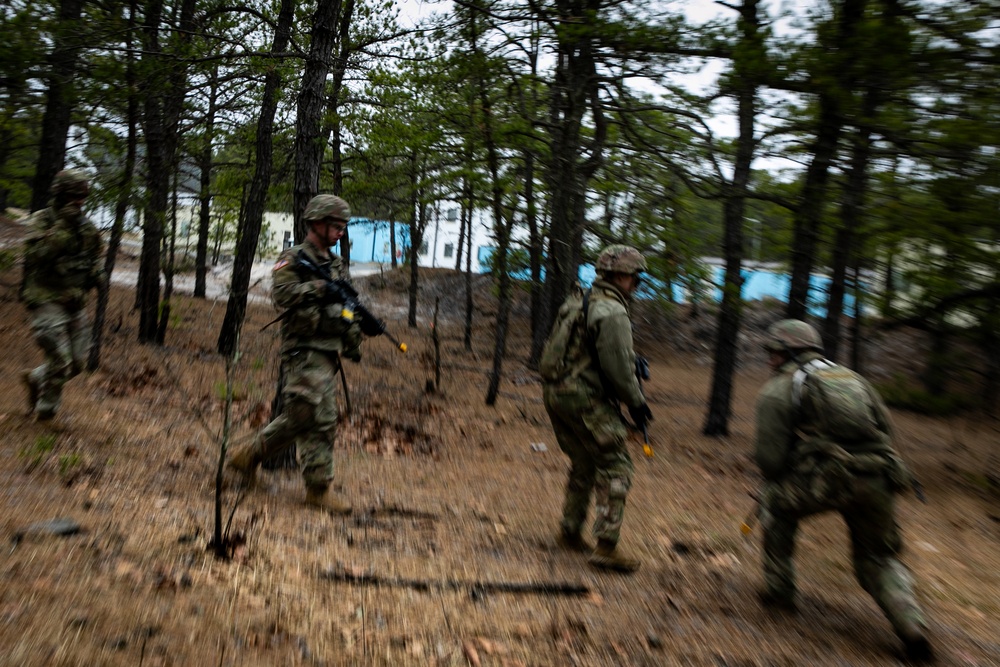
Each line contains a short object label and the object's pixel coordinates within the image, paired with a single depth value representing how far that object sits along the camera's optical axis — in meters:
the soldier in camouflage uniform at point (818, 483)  4.05
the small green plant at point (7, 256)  7.59
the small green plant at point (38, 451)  5.06
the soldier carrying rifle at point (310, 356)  5.19
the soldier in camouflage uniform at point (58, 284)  5.86
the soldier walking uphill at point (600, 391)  4.86
